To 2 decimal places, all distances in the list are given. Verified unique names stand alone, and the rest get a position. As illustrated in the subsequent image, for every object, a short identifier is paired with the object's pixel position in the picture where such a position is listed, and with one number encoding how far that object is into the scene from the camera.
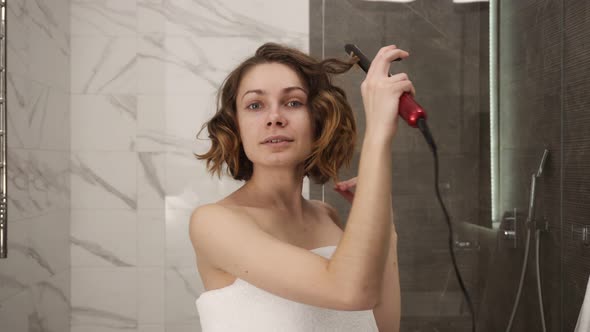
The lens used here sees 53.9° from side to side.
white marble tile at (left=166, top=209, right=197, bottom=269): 2.17
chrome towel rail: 1.60
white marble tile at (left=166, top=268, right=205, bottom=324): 2.20
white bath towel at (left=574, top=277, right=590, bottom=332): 1.22
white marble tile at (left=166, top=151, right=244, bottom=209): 2.19
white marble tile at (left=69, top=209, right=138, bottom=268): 2.45
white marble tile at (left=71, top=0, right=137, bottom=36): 2.43
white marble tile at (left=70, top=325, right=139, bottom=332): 2.45
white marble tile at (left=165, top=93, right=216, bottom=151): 2.21
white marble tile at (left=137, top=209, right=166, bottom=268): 2.42
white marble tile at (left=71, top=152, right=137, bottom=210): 2.45
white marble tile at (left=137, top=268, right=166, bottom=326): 2.44
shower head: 1.58
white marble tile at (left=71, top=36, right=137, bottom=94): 2.44
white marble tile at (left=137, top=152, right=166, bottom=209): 2.38
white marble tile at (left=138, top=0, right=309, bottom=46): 2.20
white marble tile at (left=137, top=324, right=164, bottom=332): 2.43
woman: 0.81
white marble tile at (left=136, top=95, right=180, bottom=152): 2.38
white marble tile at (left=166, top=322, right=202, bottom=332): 2.22
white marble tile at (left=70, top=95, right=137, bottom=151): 2.44
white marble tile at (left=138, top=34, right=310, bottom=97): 2.20
